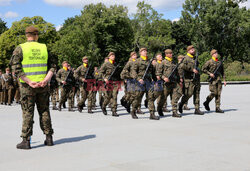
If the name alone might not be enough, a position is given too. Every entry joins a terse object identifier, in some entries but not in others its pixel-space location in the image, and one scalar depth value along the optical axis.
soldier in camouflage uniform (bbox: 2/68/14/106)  19.03
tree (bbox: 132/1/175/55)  71.38
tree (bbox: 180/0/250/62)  65.62
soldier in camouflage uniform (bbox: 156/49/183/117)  11.71
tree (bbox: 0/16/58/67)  64.75
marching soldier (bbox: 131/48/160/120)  11.21
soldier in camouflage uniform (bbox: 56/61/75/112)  14.92
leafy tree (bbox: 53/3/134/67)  60.34
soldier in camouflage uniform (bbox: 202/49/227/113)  12.73
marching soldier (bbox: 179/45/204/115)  12.20
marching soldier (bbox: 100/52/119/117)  12.49
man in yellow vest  6.57
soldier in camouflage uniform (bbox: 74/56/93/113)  14.07
